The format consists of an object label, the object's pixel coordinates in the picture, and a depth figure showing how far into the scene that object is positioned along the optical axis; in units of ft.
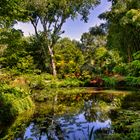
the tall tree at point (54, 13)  59.25
